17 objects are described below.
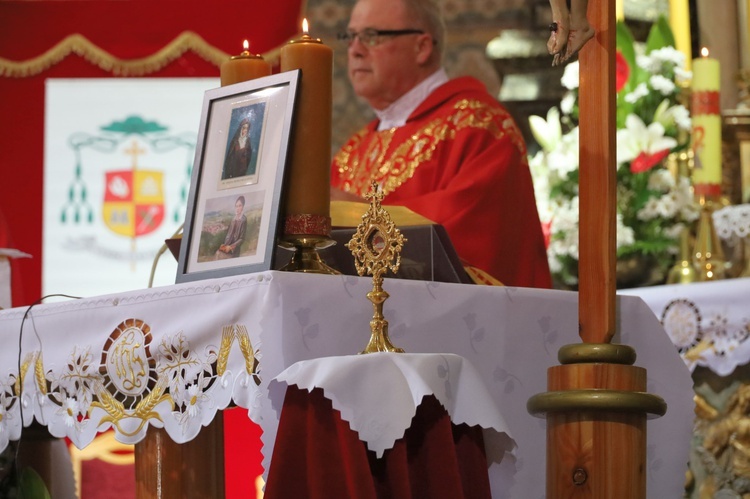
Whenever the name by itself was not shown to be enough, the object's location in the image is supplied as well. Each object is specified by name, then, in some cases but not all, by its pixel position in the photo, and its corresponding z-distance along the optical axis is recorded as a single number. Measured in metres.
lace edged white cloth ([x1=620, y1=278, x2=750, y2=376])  6.86
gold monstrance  4.03
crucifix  4.09
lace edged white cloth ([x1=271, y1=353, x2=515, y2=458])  3.71
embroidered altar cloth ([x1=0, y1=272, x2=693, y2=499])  4.00
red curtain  11.91
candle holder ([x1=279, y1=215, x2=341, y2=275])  4.32
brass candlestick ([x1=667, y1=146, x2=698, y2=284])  8.10
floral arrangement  8.38
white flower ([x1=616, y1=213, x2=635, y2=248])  8.29
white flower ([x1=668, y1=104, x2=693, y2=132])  8.58
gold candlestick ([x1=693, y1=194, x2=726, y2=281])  8.12
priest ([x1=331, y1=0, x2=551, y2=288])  7.14
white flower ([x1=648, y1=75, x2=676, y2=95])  8.64
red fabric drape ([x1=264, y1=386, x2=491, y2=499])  3.73
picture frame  4.30
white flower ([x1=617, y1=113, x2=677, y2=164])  8.42
